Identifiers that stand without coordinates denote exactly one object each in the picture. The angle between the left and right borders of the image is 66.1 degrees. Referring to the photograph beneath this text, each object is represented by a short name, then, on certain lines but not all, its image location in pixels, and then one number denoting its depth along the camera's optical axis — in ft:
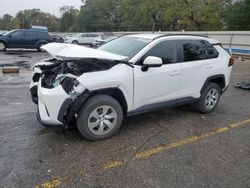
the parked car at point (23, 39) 46.45
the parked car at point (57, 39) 56.42
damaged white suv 9.14
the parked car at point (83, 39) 72.50
